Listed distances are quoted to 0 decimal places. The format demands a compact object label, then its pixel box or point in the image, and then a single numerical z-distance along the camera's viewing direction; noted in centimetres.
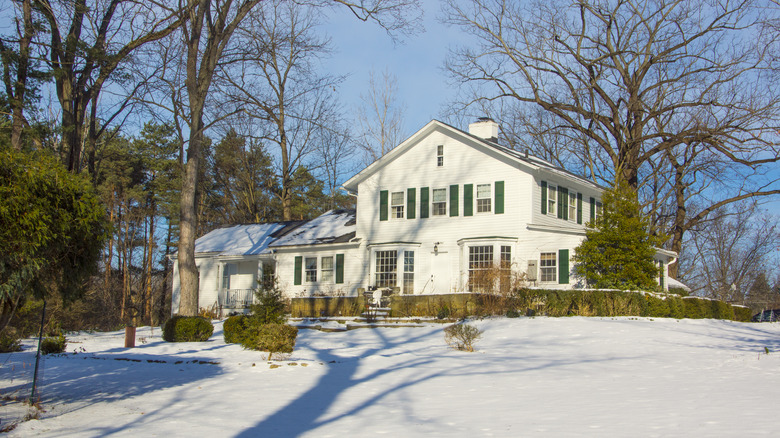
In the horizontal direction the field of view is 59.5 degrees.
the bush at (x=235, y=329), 1745
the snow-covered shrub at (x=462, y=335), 1544
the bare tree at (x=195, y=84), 2067
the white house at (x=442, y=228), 2470
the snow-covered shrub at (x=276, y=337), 1405
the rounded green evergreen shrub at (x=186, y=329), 1831
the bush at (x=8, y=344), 1567
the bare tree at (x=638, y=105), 3017
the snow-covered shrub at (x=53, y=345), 1558
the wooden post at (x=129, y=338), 1734
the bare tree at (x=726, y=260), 4844
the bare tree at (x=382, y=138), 4109
